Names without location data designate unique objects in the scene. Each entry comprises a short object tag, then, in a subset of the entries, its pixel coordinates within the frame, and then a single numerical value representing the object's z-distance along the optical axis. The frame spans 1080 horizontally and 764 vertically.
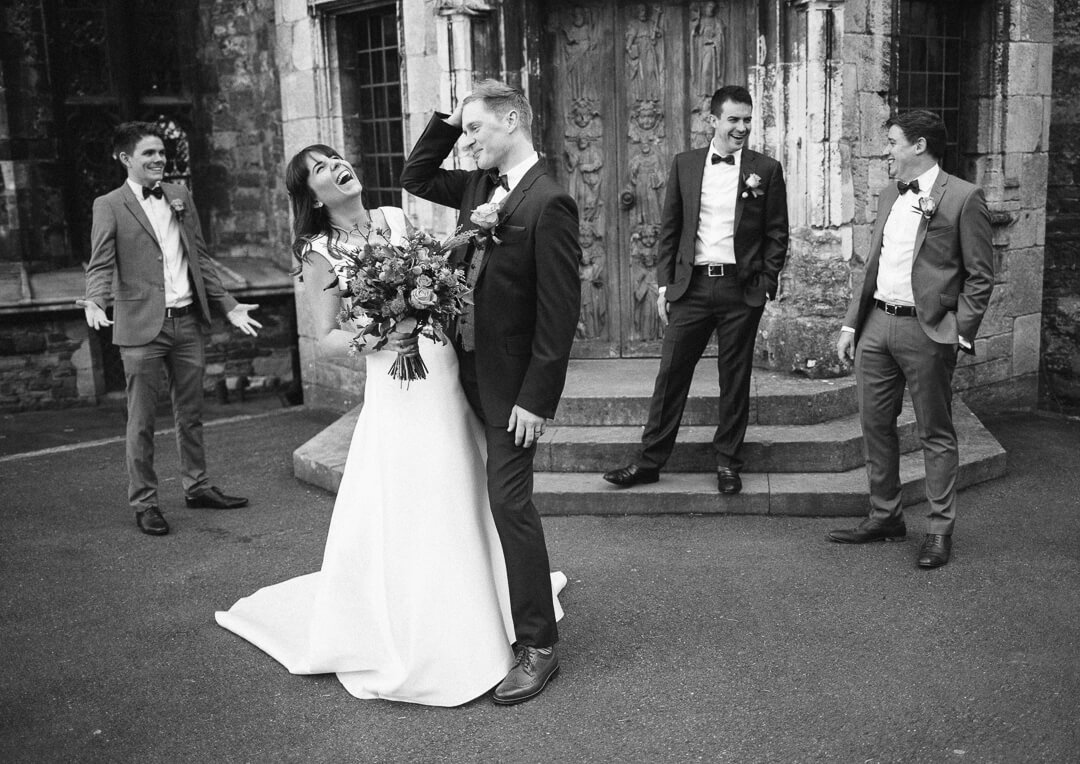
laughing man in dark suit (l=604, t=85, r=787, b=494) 6.45
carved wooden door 8.12
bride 4.43
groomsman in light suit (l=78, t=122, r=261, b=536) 6.48
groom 4.18
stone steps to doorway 6.52
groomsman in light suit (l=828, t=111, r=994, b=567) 5.48
